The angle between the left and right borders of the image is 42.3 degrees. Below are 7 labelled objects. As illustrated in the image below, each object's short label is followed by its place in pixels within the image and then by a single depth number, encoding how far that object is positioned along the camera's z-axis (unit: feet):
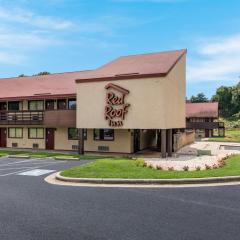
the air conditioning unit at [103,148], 101.52
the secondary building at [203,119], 221.66
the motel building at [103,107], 86.53
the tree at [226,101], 394.32
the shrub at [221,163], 59.92
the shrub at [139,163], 60.54
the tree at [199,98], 471.62
